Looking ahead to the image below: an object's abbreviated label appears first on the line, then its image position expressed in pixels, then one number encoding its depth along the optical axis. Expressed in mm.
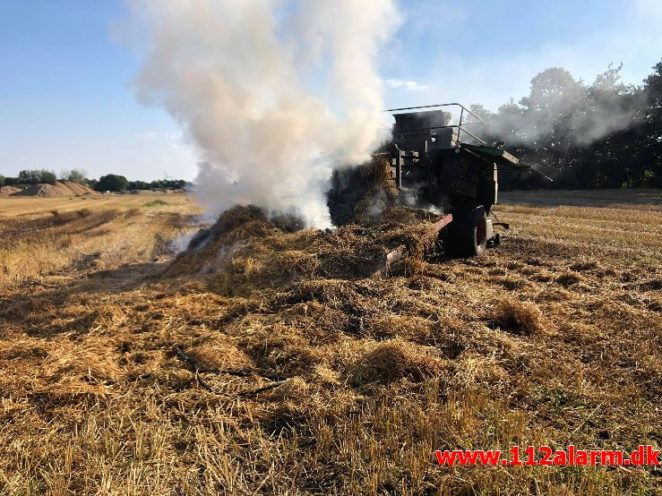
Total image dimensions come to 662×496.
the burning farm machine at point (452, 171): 9102
